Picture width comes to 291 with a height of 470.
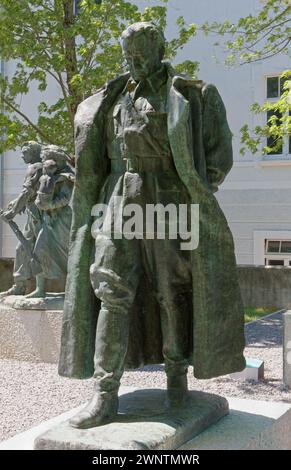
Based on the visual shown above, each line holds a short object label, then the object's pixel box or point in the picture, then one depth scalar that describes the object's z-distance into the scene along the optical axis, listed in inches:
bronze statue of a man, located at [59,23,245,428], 132.3
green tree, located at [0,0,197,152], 472.7
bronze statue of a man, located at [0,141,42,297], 349.7
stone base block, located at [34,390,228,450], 120.0
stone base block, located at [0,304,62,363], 331.0
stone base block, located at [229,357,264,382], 296.0
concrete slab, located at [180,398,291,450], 132.7
